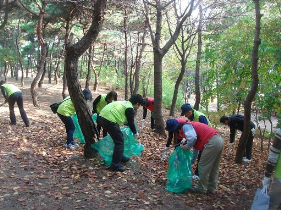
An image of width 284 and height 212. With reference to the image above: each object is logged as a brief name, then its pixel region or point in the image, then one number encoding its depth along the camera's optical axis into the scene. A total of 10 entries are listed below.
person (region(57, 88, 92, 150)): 6.01
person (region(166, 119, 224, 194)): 4.31
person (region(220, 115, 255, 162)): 6.72
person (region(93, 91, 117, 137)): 6.58
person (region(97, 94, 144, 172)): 4.87
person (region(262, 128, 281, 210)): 2.97
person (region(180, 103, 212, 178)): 5.75
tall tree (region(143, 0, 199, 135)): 7.96
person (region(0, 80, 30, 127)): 7.77
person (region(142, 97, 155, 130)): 8.84
